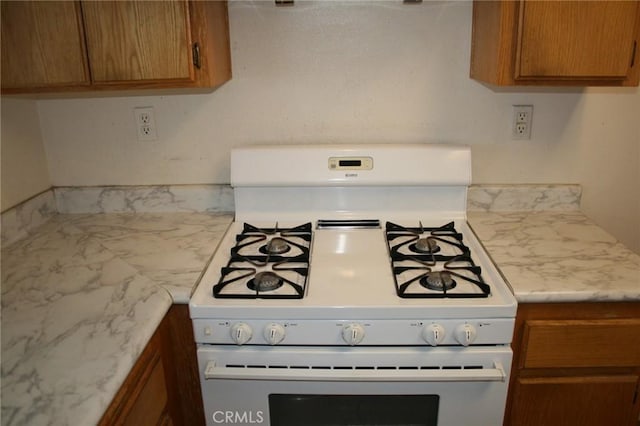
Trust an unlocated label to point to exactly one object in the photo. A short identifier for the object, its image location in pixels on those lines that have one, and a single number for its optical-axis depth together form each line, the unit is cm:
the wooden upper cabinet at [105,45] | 134
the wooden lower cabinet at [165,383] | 103
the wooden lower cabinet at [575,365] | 129
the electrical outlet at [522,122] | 174
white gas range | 124
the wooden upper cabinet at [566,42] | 133
